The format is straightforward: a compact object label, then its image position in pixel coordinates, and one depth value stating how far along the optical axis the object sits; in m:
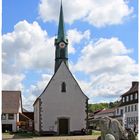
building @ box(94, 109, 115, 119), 42.98
